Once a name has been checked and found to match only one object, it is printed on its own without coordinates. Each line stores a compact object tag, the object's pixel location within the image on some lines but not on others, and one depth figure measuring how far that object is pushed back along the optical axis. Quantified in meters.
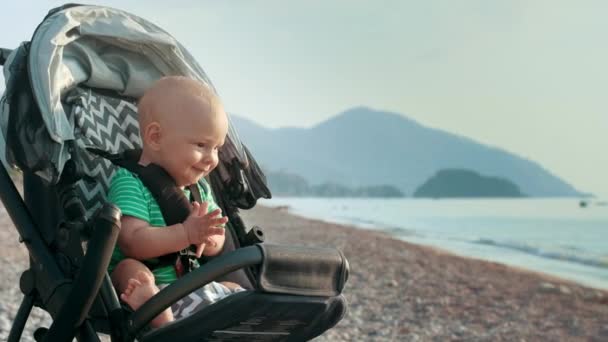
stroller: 2.35
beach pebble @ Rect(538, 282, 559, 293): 12.33
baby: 2.64
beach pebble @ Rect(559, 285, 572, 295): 12.27
